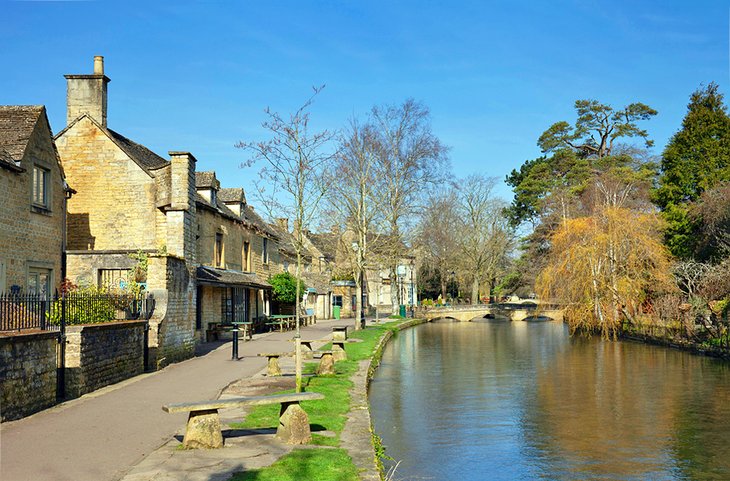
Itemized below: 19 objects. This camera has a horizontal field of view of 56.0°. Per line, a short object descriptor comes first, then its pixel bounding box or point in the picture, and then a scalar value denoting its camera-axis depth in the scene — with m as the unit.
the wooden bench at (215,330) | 29.47
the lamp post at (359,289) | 38.03
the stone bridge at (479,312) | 66.12
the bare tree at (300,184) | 15.53
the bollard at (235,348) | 21.42
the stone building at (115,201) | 21.75
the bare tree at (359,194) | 38.19
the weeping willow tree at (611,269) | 35.19
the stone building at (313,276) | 48.09
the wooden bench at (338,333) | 25.48
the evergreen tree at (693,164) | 35.38
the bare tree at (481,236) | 74.44
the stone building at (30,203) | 18.17
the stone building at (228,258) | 29.08
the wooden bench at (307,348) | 21.36
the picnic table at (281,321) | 37.06
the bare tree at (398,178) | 41.00
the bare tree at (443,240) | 69.81
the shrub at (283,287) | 40.09
